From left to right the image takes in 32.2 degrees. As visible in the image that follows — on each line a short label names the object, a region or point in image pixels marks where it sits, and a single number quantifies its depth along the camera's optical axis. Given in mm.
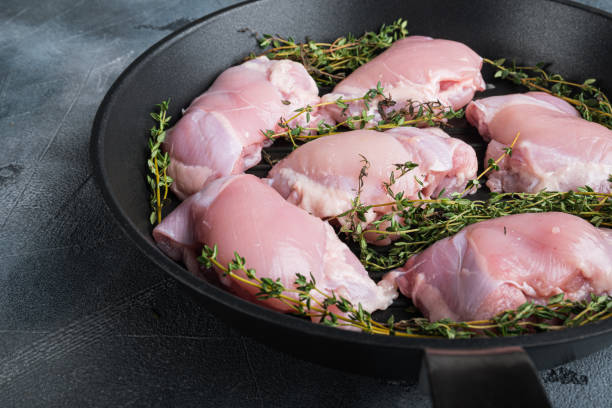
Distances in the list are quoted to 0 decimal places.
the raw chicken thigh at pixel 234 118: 578
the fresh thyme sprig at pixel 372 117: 600
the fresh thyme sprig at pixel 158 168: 565
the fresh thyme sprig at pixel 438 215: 542
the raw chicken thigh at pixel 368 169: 553
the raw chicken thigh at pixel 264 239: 513
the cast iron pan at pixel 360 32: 447
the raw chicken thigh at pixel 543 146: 570
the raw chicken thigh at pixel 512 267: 509
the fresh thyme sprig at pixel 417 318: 490
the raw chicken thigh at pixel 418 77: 616
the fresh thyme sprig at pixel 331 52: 647
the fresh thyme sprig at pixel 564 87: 616
